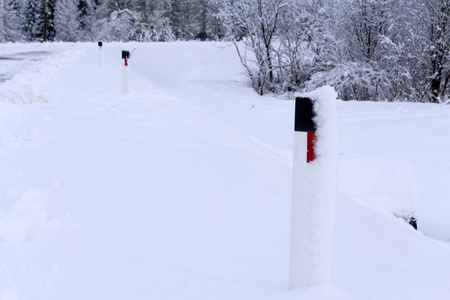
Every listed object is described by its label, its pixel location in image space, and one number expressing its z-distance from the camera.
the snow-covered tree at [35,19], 53.72
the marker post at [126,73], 9.38
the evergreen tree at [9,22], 54.64
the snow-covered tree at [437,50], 12.59
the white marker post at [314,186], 1.84
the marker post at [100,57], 15.28
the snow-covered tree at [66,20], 53.53
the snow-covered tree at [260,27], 15.38
